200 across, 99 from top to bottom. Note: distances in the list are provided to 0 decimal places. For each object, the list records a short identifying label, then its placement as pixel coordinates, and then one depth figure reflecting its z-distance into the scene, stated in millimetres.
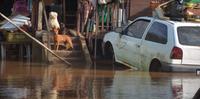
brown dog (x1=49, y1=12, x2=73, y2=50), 17359
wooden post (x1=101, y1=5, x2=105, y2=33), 18953
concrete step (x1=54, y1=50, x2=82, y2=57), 17312
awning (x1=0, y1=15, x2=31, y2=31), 17953
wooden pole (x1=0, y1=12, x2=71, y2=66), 16372
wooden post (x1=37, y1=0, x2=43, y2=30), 18516
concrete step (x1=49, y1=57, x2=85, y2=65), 16830
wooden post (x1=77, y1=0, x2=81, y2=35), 18875
